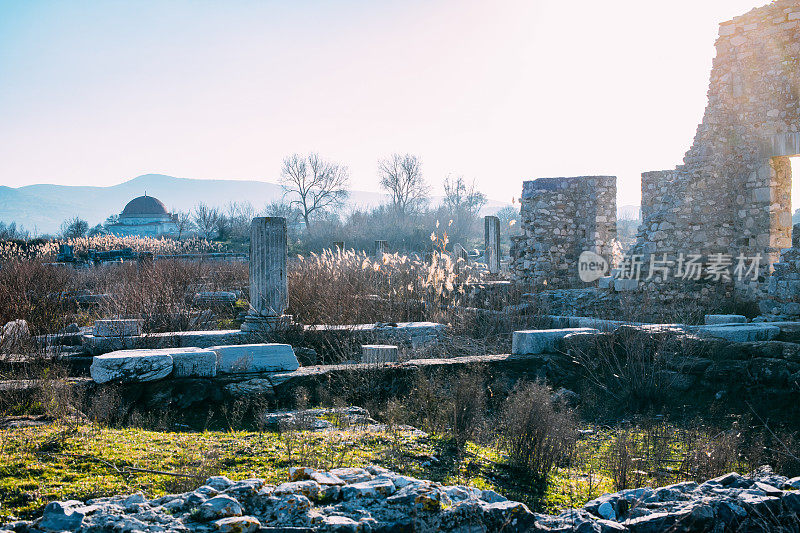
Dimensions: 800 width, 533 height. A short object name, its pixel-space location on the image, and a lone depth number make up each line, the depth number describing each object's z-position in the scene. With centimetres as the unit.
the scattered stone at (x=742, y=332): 768
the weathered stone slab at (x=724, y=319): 989
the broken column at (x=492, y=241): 2241
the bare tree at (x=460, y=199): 6200
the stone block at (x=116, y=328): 892
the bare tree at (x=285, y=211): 6400
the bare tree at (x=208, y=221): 4369
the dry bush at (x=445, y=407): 523
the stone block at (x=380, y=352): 796
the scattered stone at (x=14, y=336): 775
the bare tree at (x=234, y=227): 4231
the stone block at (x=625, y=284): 1252
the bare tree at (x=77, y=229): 4211
